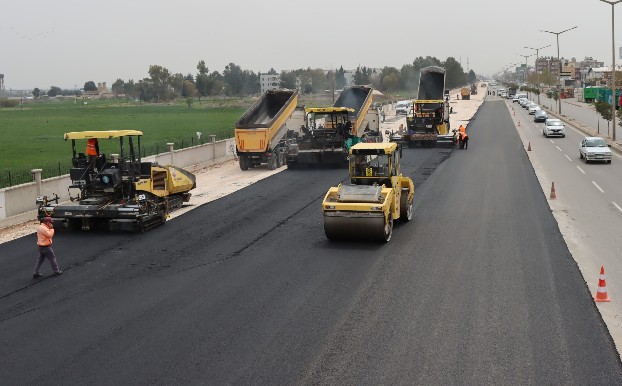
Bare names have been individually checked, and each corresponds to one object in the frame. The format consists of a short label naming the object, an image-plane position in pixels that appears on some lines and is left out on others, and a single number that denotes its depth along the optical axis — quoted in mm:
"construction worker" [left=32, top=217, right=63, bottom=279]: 14906
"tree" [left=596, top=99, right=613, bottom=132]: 55469
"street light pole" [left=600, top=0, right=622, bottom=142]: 43941
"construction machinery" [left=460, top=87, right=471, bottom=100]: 135500
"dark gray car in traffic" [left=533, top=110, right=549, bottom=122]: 69250
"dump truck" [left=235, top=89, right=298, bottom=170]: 34719
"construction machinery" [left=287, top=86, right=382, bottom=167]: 34656
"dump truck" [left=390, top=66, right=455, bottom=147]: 44312
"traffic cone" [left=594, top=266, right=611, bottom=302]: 12922
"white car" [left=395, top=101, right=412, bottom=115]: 90244
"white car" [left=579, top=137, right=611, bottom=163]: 34406
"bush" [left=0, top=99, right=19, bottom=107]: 168625
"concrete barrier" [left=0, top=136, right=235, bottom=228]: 21219
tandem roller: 17219
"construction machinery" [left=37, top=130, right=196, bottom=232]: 19625
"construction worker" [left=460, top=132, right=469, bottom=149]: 43469
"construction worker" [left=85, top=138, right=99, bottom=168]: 19922
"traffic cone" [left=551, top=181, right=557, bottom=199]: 24188
